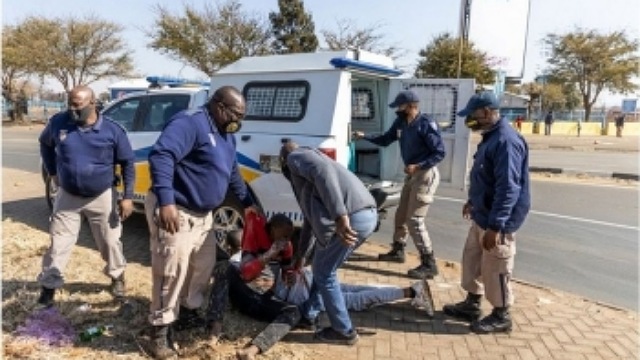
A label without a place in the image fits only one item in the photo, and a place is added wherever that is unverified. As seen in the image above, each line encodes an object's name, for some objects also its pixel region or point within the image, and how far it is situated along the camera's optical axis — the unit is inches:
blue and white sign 1599.4
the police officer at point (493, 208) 133.2
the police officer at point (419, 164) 189.5
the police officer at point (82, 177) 141.0
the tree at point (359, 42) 1061.1
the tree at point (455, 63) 869.2
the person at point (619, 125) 1294.9
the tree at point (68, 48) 1241.4
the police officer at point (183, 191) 108.6
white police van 183.2
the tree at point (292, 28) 1195.3
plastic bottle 129.0
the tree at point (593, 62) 1541.6
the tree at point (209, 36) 1127.6
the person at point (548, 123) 1272.9
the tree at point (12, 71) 1201.4
